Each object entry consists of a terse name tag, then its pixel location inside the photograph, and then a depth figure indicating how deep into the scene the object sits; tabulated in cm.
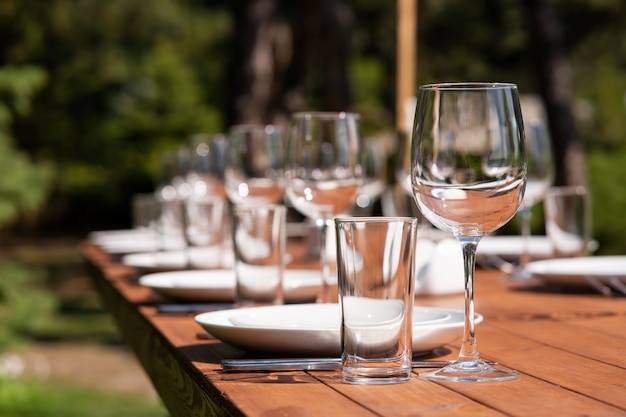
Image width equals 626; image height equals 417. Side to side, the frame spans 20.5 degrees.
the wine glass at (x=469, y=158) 127
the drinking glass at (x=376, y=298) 124
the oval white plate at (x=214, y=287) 169
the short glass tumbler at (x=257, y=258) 160
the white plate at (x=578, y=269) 179
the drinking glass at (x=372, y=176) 242
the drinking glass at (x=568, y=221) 201
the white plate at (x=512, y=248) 223
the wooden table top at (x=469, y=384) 115
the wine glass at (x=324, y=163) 170
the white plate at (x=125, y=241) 288
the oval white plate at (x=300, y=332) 130
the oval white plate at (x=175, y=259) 202
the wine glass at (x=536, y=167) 204
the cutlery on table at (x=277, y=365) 127
